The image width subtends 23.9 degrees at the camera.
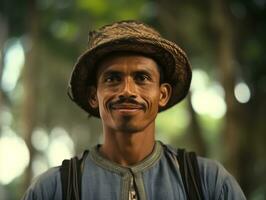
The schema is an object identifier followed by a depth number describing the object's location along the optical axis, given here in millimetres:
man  3027
